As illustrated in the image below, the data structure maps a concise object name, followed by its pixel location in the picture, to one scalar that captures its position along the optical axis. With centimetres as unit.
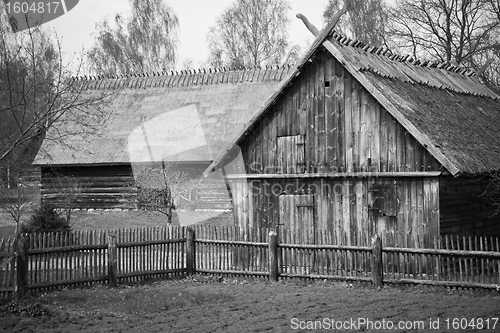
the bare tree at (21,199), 2289
